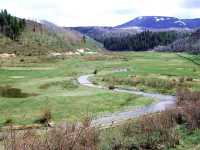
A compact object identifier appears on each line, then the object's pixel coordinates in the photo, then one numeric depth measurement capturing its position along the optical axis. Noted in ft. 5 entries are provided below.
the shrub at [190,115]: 68.10
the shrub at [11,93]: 135.93
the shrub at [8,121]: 90.10
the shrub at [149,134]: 56.44
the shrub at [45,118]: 92.35
